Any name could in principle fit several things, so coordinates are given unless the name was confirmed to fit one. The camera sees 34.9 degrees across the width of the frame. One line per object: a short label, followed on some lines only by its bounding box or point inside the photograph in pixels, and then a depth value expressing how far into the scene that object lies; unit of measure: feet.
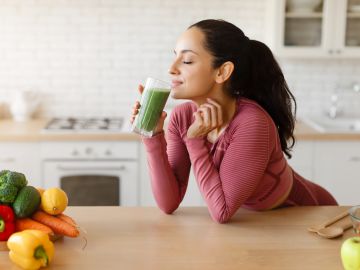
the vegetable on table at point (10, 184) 5.32
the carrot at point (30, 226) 5.31
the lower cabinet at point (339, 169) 11.78
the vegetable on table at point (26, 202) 5.33
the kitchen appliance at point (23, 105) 12.82
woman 6.07
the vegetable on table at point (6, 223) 5.24
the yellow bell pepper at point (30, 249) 4.79
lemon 5.47
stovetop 11.78
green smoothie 5.77
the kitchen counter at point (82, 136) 11.43
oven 11.55
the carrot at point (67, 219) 5.51
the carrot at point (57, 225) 5.42
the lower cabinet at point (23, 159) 11.54
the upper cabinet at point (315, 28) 12.21
